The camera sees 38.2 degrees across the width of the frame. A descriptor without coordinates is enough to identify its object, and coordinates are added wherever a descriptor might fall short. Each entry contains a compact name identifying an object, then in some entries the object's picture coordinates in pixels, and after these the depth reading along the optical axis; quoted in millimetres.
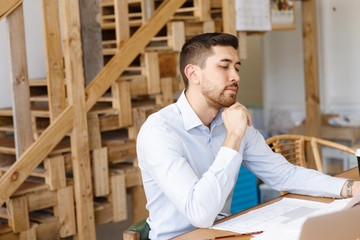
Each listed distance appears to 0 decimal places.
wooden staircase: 2975
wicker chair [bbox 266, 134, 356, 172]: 2557
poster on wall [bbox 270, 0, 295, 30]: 4438
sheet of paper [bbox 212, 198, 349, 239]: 1494
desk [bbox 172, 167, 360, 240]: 1498
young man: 1650
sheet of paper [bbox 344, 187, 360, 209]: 1576
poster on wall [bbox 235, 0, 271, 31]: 4125
